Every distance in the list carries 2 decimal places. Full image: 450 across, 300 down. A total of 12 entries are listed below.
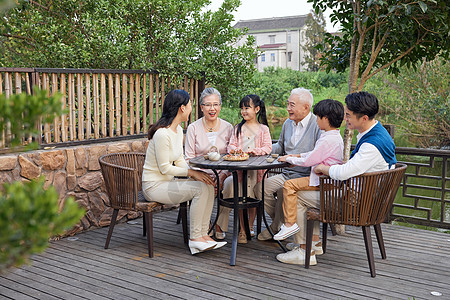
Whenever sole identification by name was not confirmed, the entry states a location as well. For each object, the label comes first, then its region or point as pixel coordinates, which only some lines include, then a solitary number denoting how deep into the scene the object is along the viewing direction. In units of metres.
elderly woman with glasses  4.12
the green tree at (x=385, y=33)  3.92
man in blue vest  3.17
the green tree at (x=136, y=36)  5.30
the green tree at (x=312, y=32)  40.16
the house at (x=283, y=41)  44.66
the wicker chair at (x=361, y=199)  3.21
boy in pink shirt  3.45
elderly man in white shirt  3.91
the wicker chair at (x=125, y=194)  3.71
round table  3.45
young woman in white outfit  3.72
